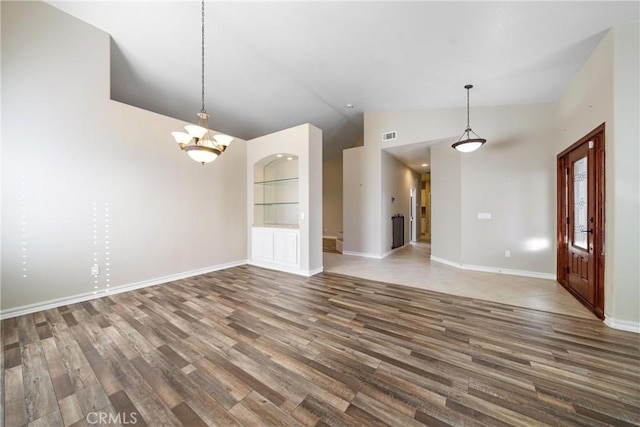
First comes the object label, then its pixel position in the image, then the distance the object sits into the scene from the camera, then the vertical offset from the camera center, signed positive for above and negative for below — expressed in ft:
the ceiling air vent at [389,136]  18.59 +6.53
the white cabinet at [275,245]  14.92 -2.23
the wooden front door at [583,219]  9.11 -0.26
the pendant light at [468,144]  12.57 +3.97
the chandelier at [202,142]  8.59 +2.98
